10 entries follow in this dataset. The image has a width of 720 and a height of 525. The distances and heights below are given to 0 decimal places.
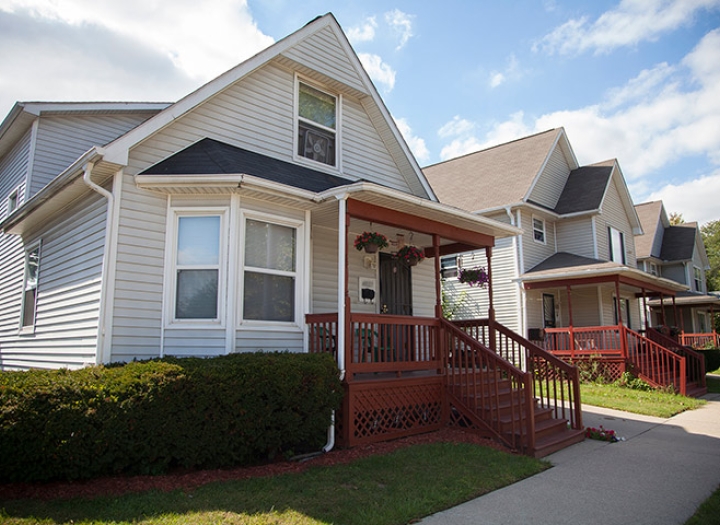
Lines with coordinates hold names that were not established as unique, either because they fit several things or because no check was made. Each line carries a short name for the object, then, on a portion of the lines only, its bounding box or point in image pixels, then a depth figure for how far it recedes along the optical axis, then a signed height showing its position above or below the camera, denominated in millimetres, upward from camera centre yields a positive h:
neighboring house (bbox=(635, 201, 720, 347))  27203 +3805
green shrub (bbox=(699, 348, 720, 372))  20172 -1298
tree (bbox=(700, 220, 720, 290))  44969 +7965
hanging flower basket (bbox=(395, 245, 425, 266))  8742 +1302
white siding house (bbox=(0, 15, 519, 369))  6949 +1790
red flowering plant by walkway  8023 -1757
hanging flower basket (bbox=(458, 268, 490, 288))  10516 +1098
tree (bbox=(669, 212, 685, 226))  50562 +11091
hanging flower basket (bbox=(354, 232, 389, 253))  8078 +1409
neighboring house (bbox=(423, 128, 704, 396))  15945 +3037
